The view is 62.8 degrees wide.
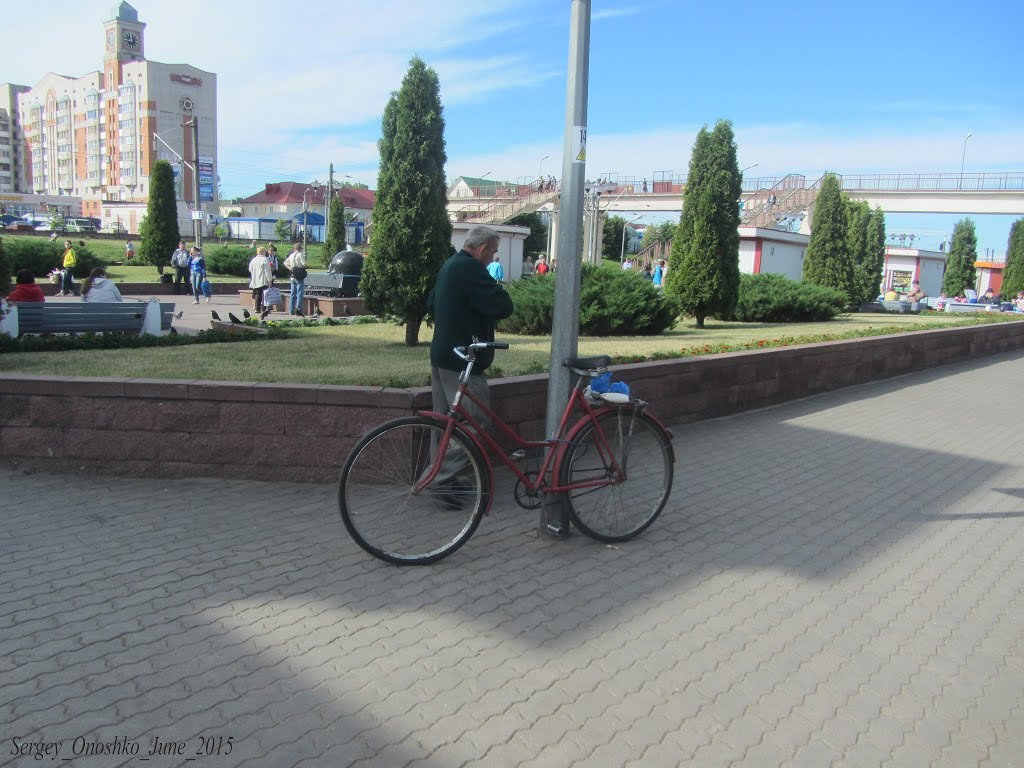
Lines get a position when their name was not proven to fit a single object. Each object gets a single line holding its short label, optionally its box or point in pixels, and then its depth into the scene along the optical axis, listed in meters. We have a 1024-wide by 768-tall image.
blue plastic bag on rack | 4.89
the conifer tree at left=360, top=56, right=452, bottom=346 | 10.23
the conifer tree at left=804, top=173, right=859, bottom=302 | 27.64
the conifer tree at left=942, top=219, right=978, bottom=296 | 61.19
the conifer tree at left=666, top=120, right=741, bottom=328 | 16.69
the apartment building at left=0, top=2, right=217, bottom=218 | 114.62
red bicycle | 4.40
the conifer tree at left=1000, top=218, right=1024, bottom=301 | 54.25
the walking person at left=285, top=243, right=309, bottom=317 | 21.31
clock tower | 124.25
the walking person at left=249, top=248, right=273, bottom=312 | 19.38
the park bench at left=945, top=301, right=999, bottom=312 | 35.14
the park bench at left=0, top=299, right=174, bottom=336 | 9.60
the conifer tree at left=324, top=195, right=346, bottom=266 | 43.00
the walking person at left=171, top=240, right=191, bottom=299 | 27.92
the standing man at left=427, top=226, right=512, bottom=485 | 4.94
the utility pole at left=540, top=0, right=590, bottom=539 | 4.82
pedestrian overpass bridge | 45.22
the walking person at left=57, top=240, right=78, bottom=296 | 26.14
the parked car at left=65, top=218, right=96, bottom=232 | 67.00
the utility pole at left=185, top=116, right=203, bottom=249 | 35.64
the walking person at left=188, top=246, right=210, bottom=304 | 26.11
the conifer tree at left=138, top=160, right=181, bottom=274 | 33.38
